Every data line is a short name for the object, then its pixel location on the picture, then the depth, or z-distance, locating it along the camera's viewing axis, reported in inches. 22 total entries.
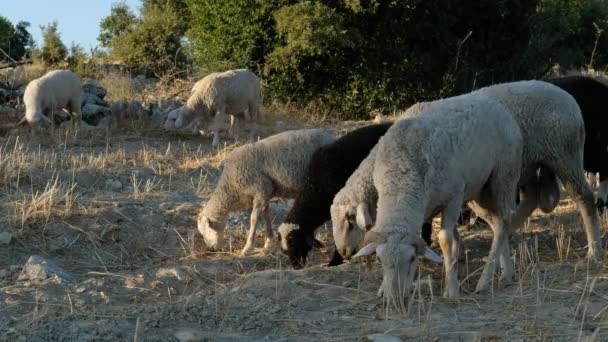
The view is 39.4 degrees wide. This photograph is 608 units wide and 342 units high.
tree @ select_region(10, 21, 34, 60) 1293.3
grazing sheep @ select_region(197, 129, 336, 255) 354.9
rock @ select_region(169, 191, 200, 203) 405.0
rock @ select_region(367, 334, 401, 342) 202.2
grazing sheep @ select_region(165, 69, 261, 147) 655.1
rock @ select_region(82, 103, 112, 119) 717.3
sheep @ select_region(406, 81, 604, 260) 282.5
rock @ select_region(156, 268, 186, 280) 291.3
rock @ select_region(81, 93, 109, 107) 743.8
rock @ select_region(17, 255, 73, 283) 283.9
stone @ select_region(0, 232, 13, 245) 334.3
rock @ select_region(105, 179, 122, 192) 433.1
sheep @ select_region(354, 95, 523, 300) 228.2
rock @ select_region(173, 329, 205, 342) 208.3
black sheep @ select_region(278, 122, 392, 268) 323.6
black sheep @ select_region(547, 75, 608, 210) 336.2
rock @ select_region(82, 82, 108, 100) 776.3
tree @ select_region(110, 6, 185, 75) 1010.7
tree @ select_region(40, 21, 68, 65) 1009.5
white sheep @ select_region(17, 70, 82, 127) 663.1
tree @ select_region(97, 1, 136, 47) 1144.8
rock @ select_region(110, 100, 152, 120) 711.7
